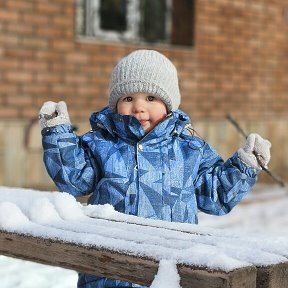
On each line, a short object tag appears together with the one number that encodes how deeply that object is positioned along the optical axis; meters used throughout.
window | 10.72
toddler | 3.86
